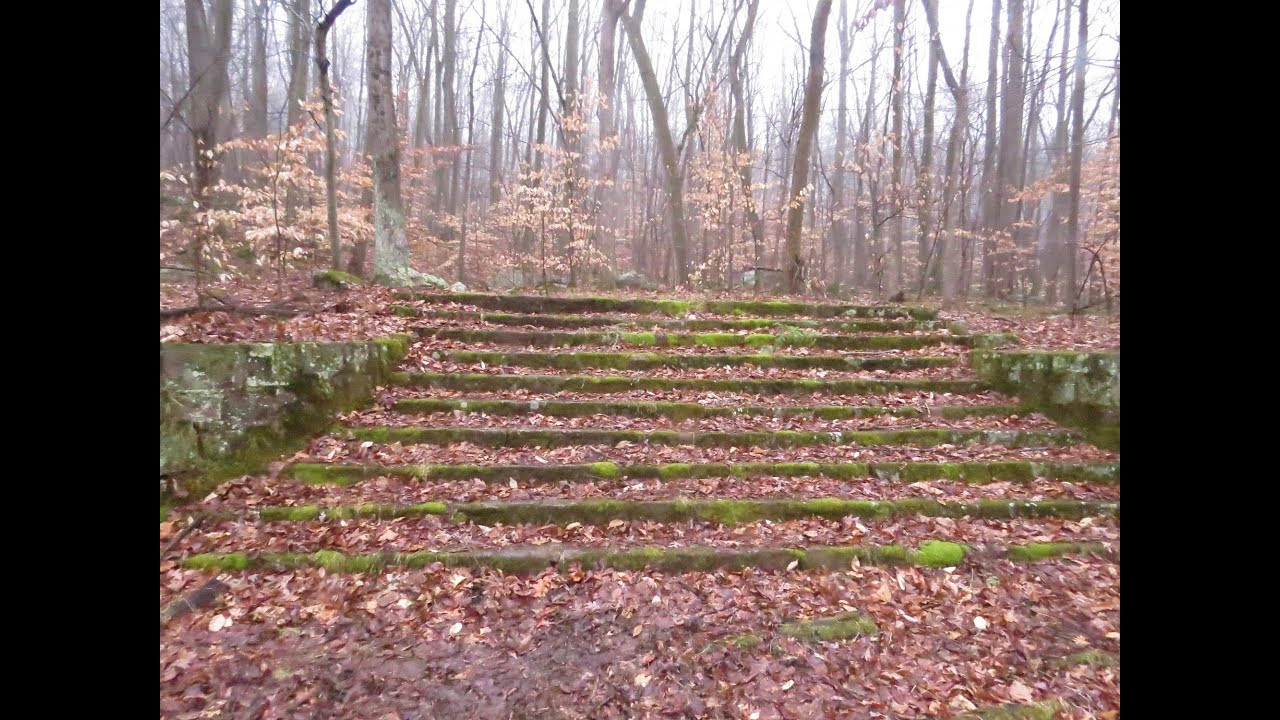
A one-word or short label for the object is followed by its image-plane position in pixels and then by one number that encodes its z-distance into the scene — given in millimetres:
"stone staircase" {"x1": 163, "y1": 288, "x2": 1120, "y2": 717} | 2912
